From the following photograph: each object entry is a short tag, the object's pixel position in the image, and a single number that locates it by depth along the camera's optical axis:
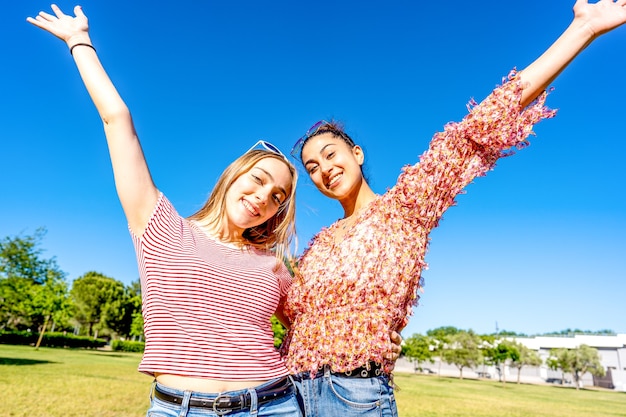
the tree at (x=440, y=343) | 54.44
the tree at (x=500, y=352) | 48.93
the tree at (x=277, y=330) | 35.28
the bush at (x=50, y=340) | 43.31
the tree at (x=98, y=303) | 53.77
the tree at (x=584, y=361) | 48.00
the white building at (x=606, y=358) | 53.38
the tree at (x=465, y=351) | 51.12
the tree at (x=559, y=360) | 48.59
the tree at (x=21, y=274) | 23.67
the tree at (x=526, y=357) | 52.15
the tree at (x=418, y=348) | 53.47
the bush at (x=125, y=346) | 50.34
